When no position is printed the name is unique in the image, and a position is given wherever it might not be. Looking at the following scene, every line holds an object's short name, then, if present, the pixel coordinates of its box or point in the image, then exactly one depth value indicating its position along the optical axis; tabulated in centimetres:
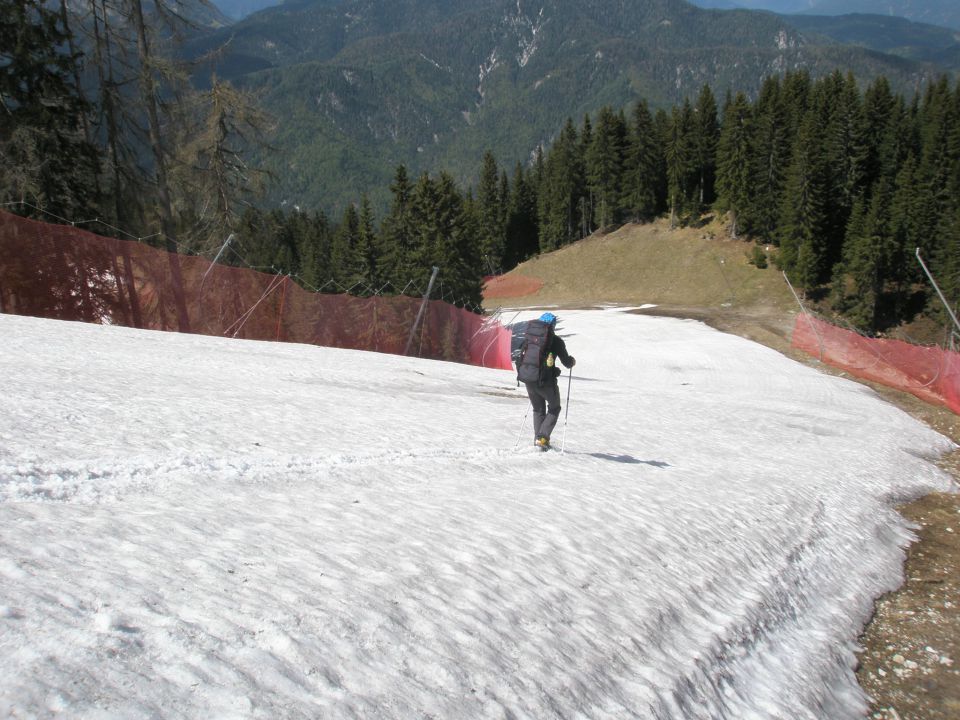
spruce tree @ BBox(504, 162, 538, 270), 9706
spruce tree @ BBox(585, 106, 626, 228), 8544
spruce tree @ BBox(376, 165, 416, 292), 5056
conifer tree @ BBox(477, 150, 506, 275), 9281
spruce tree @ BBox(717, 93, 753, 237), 6719
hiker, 935
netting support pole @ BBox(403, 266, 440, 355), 2245
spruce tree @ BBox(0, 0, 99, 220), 1728
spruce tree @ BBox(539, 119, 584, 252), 9125
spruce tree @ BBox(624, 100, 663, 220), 8019
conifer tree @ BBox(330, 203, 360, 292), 6052
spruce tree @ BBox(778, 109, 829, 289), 5762
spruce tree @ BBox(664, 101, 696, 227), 7550
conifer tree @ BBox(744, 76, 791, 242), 6450
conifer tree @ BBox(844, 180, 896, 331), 5353
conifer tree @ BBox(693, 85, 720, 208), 7912
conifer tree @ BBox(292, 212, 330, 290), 7869
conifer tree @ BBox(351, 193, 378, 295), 5506
